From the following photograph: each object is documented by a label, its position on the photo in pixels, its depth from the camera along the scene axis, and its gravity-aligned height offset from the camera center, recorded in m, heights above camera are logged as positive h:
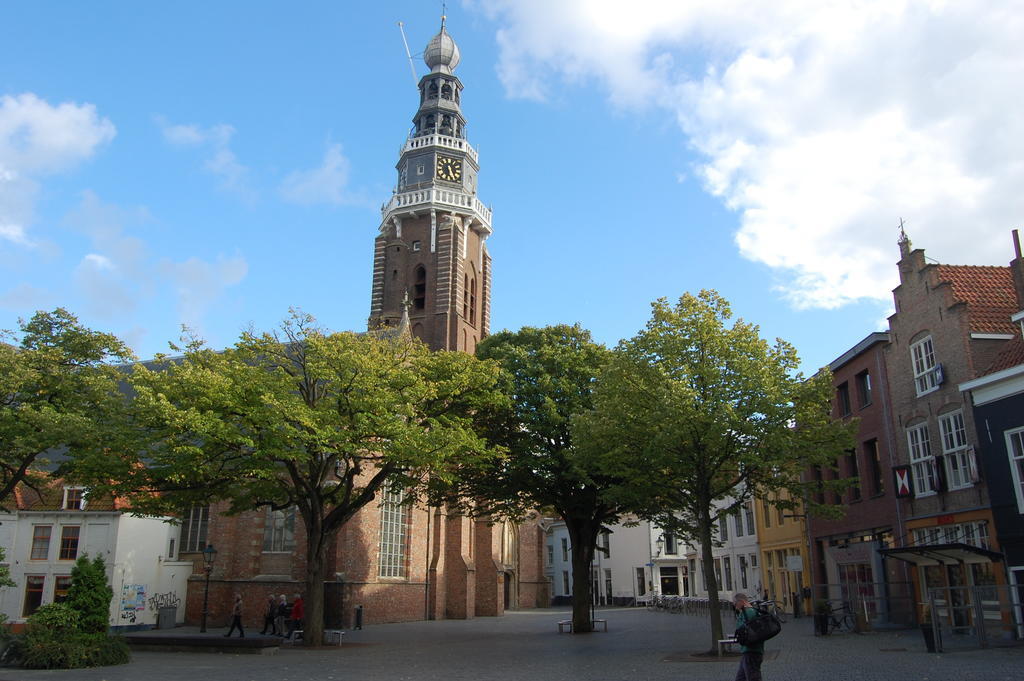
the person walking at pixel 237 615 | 27.66 -1.57
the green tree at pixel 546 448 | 27.97 +4.07
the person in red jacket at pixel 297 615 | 27.06 -1.58
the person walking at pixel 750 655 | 10.77 -1.24
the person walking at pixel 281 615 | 28.81 -1.65
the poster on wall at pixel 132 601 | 32.09 -1.23
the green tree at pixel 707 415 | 18.72 +3.47
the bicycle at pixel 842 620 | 23.73 -1.76
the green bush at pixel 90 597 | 17.77 -0.58
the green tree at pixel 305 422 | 20.94 +3.82
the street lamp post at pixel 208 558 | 30.13 +0.43
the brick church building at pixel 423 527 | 34.69 +1.97
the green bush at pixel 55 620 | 17.08 -1.02
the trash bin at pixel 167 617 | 33.50 -1.96
